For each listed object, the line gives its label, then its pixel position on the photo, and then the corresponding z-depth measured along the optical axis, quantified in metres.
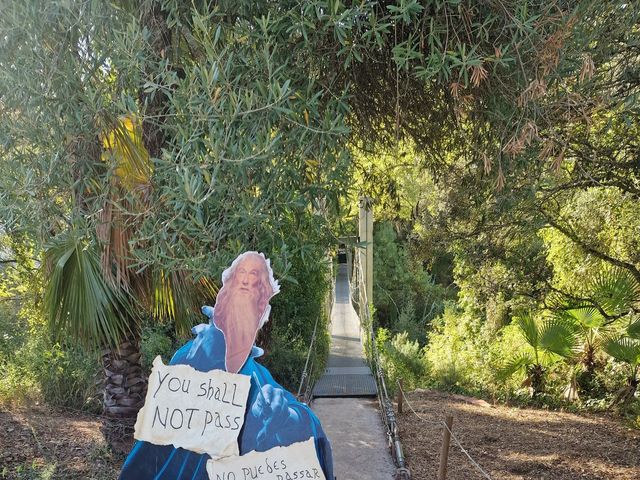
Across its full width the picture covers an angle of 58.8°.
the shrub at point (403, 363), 12.83
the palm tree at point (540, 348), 9.07
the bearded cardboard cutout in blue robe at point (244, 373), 2.88
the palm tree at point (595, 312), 7.89
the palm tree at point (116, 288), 3.26
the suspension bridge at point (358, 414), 6.29
